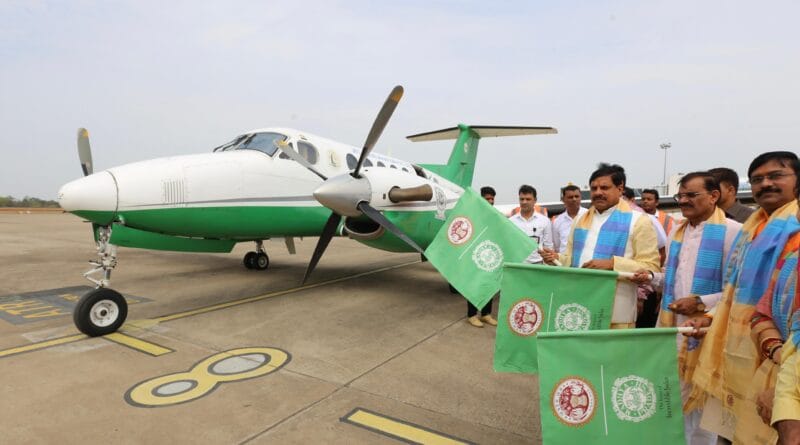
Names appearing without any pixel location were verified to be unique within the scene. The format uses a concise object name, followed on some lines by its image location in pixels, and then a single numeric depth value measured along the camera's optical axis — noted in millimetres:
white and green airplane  5316
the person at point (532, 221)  6243
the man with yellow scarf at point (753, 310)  1842
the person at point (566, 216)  5660
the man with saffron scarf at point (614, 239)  2979
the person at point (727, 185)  3654
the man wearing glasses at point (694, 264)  2529
